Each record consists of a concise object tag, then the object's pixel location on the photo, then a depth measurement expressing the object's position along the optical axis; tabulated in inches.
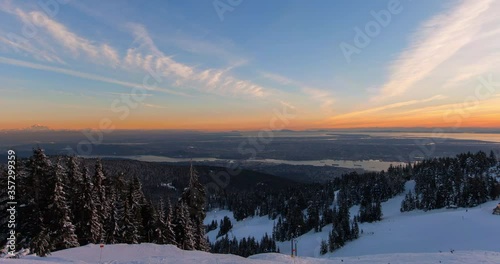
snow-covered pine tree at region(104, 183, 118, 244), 1384.1
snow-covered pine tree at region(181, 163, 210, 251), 1579.7
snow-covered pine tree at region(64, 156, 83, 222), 1284.4
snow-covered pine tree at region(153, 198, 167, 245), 1440.7
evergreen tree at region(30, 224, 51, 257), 797.8
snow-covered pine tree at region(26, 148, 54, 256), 1100.5
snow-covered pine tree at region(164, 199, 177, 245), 1439.5
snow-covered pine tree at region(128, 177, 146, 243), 1441.4
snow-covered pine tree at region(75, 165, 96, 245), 1275.8
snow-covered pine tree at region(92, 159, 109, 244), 1298.8
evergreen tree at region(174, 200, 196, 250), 1487.5
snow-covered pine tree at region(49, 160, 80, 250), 1113.4
